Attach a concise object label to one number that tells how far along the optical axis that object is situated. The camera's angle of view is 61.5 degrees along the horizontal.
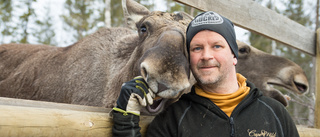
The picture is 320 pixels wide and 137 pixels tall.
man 2.10
